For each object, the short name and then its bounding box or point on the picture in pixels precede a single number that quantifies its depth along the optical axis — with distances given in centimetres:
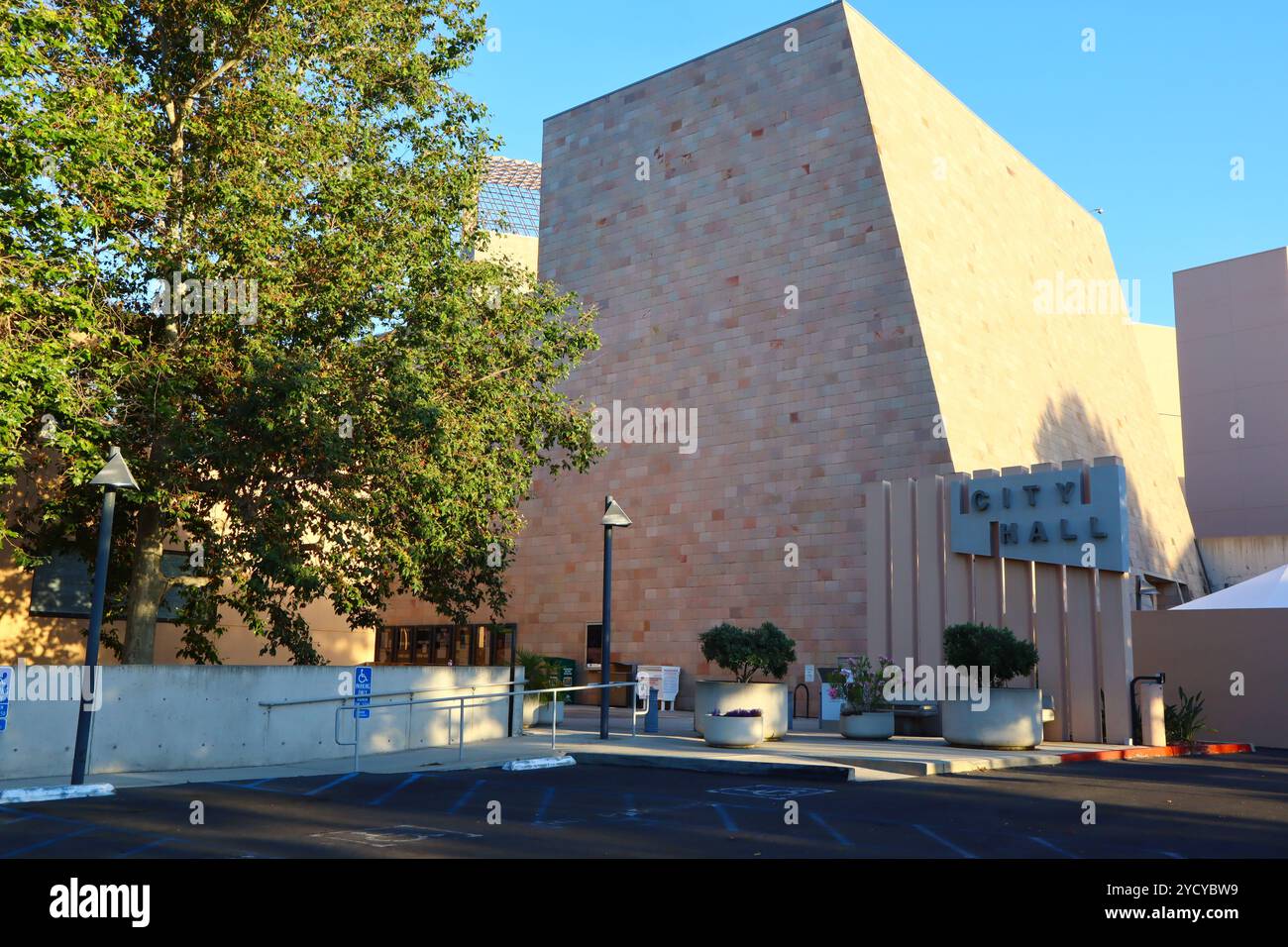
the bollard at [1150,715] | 2211
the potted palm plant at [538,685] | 2523
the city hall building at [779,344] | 2995
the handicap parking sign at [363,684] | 1812
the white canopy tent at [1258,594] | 2566
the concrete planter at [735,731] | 1886
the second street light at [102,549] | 1343
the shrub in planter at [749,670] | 2050
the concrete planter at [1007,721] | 1975
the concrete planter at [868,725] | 2206
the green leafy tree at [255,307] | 1664
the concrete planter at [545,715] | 2655
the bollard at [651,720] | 2375
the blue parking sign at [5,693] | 1385
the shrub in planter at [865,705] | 2209
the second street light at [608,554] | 2028
